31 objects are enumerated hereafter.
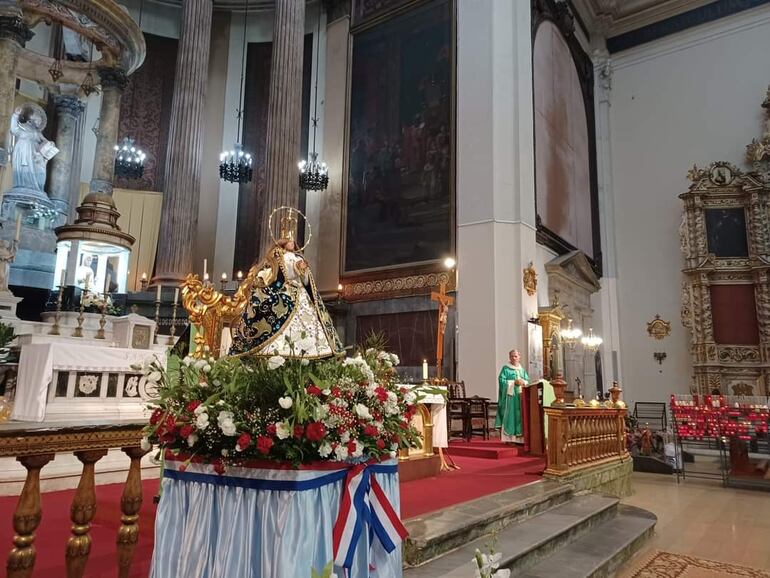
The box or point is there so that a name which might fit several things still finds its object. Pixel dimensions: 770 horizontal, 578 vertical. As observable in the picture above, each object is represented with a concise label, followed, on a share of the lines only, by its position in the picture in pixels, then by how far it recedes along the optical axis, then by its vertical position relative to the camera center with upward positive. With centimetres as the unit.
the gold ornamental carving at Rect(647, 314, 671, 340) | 1617 +170
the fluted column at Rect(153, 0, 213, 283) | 1208 +508
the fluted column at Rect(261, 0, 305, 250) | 1236 +615
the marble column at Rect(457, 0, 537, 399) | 1134 +421
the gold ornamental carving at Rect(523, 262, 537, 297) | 1181 +220
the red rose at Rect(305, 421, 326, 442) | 214 -20
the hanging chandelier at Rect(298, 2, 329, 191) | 1419 +517
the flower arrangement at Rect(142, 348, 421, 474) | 220 -14
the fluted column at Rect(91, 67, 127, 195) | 1054 +454
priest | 823 -21
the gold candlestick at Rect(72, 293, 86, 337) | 662 +57
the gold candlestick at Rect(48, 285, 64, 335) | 662 +63
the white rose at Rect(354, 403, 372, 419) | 231 -12
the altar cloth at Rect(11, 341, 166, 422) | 488 +7
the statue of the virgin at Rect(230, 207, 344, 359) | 318 +42
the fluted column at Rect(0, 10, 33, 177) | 845 +478
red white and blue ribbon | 221 -56
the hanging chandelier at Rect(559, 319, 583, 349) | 1338 +119
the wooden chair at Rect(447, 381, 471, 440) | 938 -53
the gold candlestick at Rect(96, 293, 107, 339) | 664 +58
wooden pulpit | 779 -49
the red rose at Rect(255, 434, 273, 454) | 211 -24
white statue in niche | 1145 +471
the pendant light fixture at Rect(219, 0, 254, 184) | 1416 +533
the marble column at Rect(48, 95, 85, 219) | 1223 +502
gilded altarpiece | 1430 +291
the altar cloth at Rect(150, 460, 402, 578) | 215 -58
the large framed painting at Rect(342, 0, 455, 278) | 1280 +569
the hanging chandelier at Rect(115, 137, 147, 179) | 1421 +543
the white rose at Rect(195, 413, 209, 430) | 216 -17
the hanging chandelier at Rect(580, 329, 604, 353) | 1412 +111
